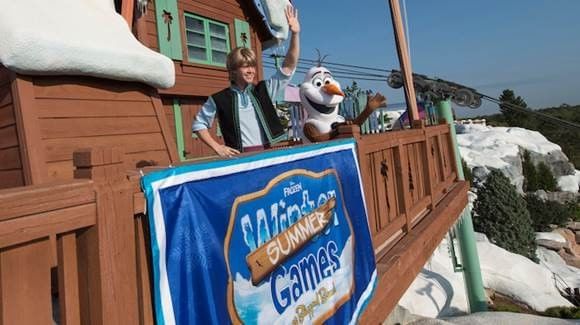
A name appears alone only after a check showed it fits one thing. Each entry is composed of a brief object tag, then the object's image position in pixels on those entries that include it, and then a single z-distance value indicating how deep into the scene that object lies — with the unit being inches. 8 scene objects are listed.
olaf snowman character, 149.6
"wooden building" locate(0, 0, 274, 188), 104.8
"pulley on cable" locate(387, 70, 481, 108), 552.7
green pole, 359.6
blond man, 109.0
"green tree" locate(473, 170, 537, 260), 597.9
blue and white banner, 56.4
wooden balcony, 41.6
